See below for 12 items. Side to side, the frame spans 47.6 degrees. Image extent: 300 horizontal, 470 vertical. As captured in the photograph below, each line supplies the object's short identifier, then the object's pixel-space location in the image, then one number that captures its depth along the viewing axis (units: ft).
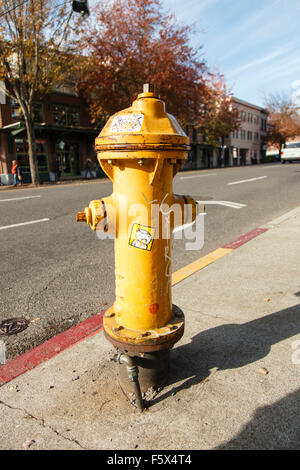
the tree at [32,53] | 53.52
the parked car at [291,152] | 96.84
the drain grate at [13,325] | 9.35
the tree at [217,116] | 129.59
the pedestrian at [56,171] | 84.64
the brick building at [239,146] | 146.20
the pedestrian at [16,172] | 63.98
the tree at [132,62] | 74.54
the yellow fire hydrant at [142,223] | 5.66
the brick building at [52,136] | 75.10
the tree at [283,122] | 196.65
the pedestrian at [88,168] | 88.58
